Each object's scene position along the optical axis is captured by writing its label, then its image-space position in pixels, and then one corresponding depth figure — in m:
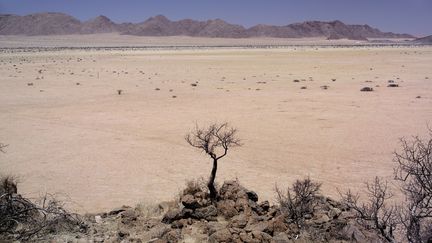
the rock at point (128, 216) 7.53
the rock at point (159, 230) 6.81
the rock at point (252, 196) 8.10
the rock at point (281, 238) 6.24
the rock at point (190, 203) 7.54
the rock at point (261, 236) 6.14
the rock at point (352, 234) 6.28
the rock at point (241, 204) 7.56
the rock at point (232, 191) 7.93
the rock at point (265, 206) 7.79
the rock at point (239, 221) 6.75
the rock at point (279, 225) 6.67
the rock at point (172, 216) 7.32
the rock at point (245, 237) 6.10
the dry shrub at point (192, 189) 8.12
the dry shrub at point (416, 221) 5.31
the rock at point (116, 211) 8.14
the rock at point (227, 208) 7.44
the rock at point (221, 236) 6.21
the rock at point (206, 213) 7.41
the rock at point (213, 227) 6.70
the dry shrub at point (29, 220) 6.55
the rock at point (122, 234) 7.06
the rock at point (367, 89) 25.38
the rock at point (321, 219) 7.18
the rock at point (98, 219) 7.73
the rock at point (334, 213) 7.39
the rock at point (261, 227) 6.49
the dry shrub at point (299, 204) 7.34
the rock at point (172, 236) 6.52
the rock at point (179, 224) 7.11
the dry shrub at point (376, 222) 5.64
